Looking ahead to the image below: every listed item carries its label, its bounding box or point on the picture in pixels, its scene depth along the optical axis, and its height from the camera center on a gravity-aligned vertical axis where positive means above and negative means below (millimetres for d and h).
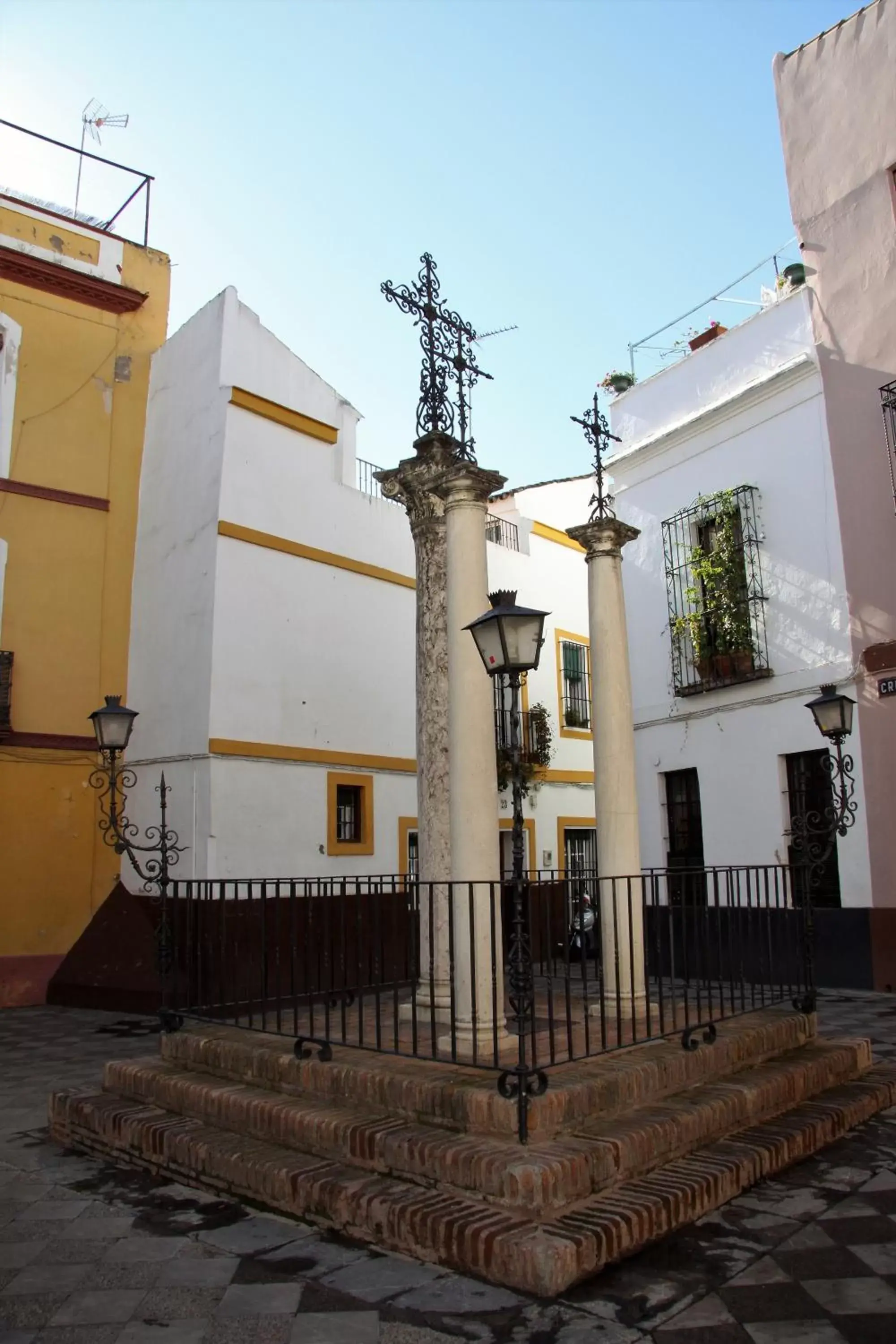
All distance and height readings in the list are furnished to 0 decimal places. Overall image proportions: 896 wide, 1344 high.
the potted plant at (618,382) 14812 +7331
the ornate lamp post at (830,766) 7086 +1057
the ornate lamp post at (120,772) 6586 +998
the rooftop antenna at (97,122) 14828 +11159
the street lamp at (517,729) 4348 +710
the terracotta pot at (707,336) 13438 +7245
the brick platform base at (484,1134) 3945 -1140
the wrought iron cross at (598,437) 7328 +3268
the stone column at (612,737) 6809 +1061
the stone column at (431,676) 7008 +1539
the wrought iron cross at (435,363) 7324 +3794
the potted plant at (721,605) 12281 +3495
